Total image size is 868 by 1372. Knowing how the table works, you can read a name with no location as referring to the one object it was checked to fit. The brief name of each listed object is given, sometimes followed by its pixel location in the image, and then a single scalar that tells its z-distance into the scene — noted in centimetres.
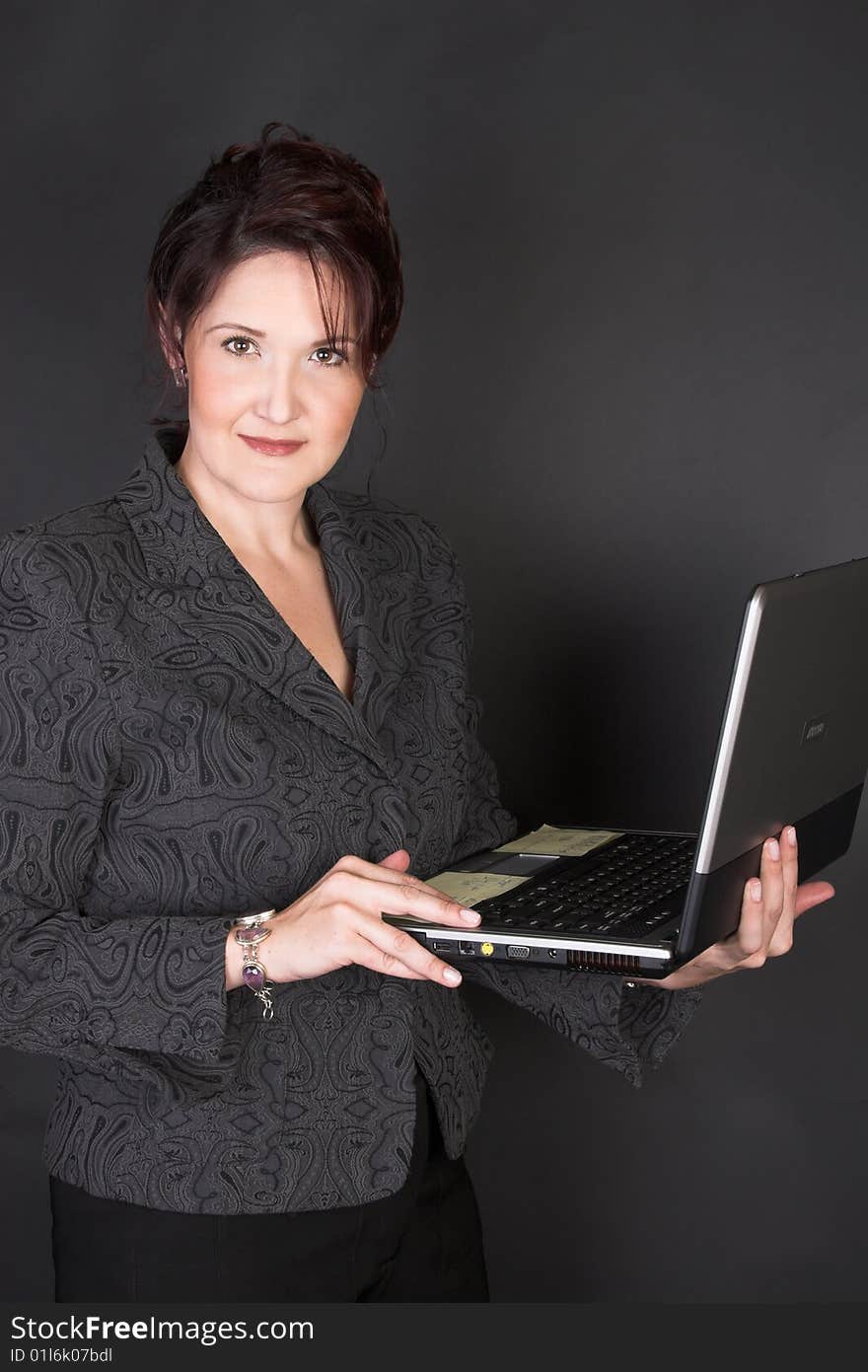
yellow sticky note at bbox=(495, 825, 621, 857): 180
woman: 151
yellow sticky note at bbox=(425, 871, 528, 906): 159
